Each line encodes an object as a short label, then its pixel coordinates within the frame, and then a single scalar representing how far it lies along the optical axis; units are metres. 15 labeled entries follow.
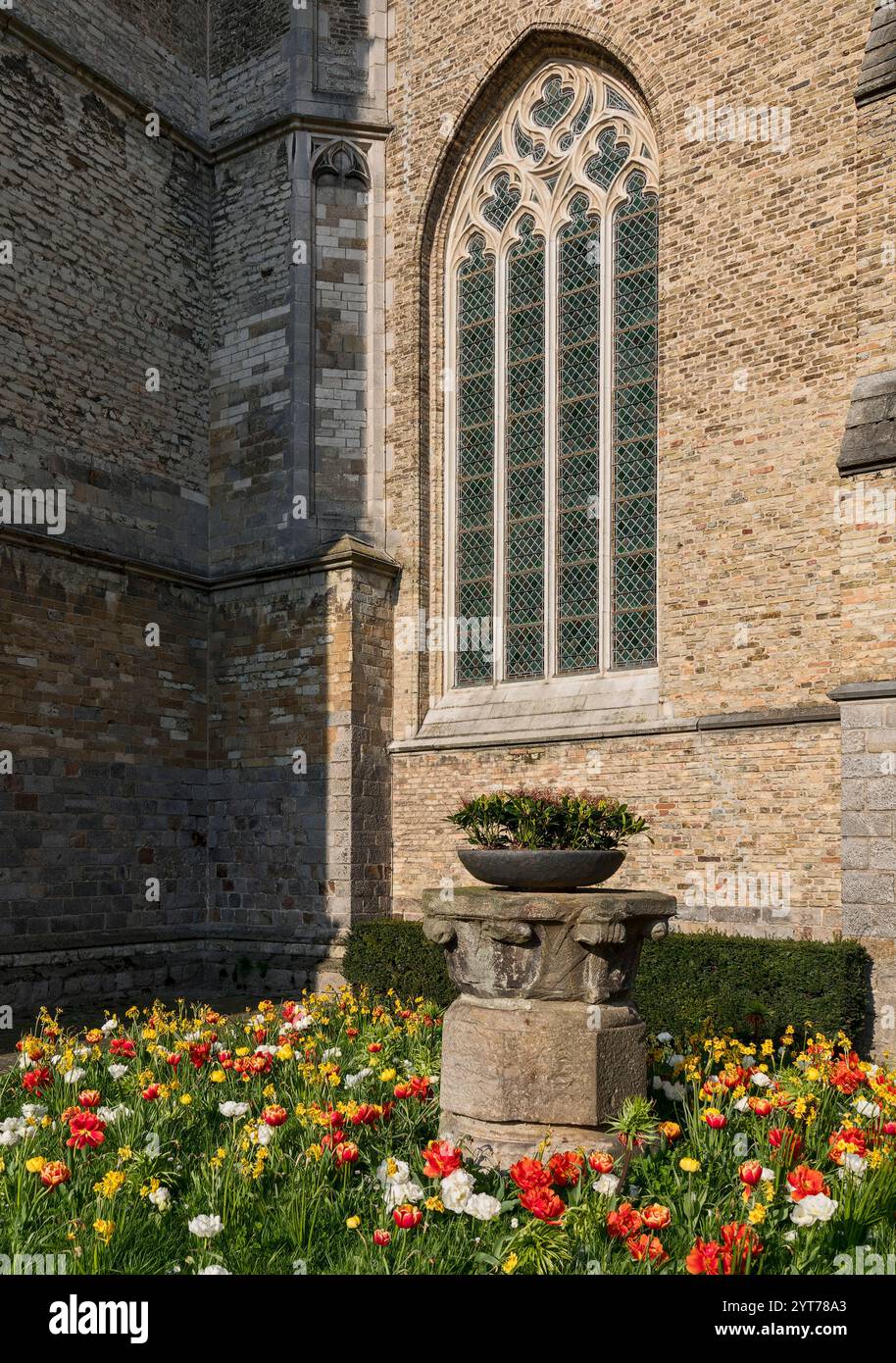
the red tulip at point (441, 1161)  3.86
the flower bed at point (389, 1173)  3.70
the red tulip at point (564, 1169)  3.88
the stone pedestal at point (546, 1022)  4.98
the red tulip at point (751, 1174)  3.74
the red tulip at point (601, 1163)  3.94
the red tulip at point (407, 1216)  3.55
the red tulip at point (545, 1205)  3.45
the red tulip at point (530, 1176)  3.59
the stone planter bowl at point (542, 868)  5.11
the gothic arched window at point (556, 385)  12.25
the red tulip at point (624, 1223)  3.55
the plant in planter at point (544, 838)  5.13
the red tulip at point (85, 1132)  4.48
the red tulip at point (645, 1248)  3.48
